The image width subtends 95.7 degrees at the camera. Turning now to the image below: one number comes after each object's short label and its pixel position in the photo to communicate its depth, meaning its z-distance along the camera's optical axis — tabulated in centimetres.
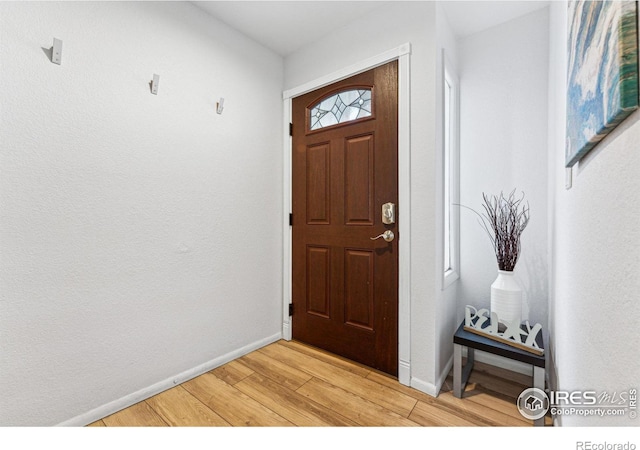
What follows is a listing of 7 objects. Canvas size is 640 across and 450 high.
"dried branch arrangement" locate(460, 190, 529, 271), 179
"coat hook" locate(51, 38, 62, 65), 142
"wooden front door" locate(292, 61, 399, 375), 197
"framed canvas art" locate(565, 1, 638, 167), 48
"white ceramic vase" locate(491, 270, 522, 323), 173
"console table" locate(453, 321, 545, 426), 151
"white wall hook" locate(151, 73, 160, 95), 178
